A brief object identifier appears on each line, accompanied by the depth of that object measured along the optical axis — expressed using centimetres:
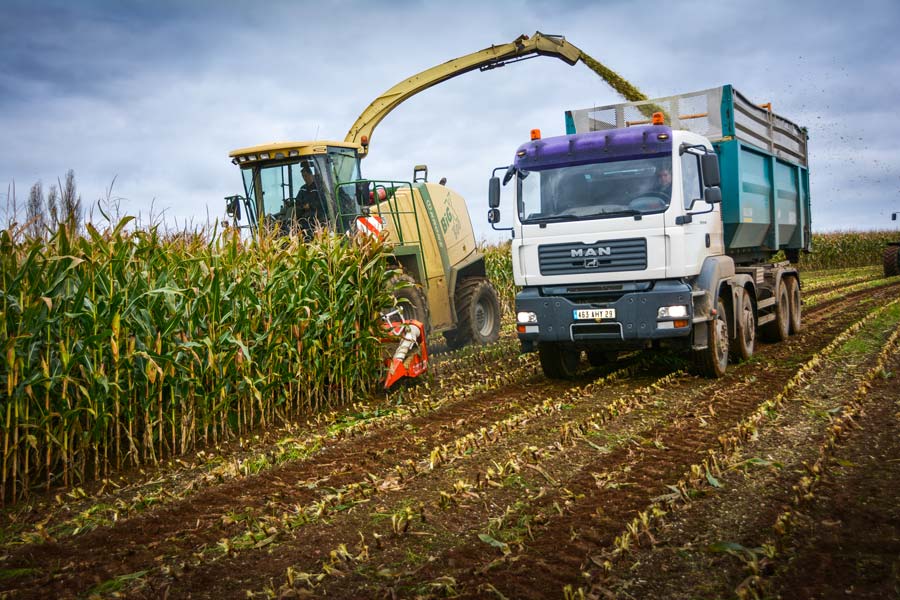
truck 825
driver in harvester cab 1084
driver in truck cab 829
